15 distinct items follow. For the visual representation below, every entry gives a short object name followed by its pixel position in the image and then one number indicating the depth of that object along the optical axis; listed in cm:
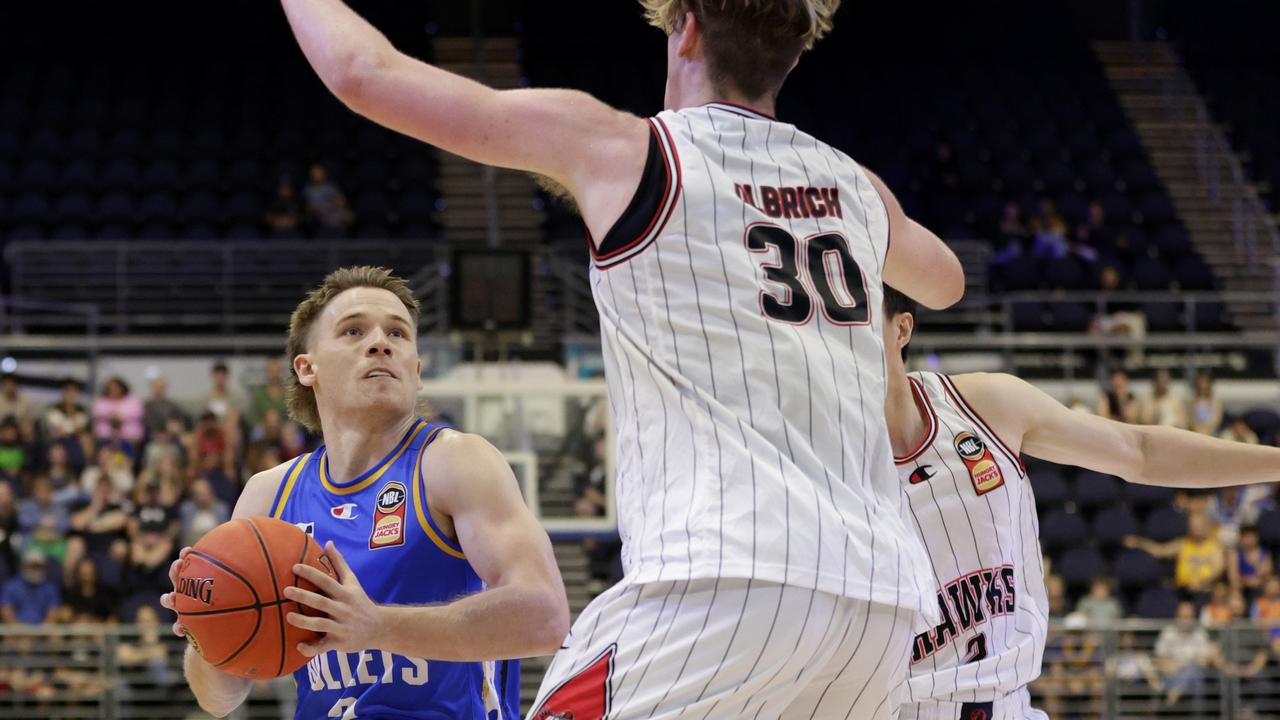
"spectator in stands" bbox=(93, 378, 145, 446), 1316
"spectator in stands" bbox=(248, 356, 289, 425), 1312
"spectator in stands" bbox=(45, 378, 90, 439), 1302
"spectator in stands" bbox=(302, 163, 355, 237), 1748
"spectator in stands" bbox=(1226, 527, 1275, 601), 1225
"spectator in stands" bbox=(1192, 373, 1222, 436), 1348
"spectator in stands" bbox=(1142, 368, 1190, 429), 1328
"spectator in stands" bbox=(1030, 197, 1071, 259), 1714
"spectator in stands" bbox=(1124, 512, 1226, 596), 1248
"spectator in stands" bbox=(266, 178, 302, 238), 1716
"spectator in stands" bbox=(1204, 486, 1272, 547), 1304
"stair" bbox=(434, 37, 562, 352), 1844
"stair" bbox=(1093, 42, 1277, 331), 1862
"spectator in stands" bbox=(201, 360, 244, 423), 1353
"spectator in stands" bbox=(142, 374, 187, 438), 1326
